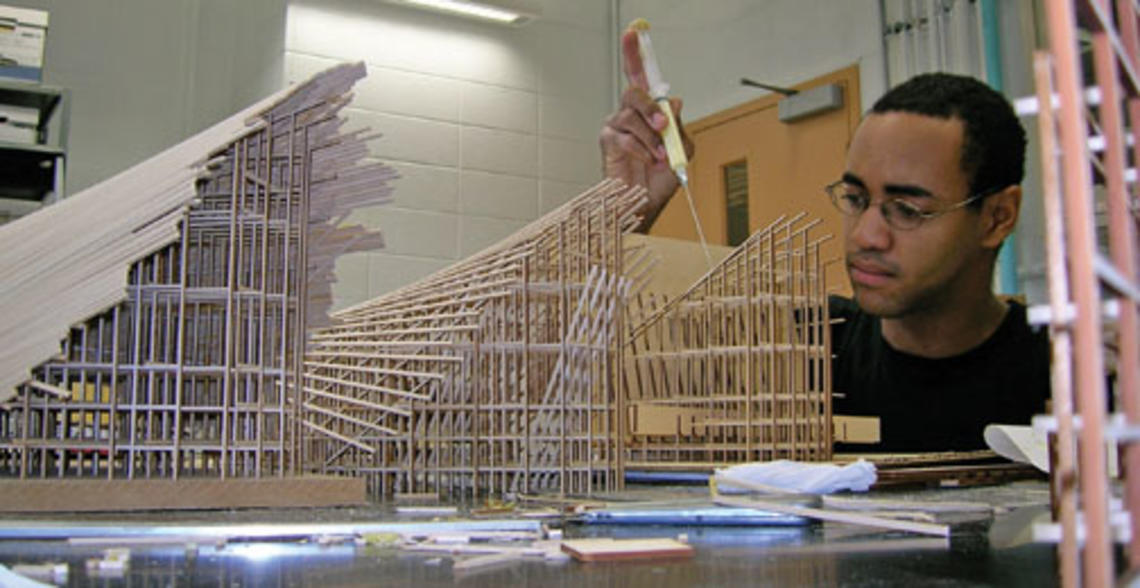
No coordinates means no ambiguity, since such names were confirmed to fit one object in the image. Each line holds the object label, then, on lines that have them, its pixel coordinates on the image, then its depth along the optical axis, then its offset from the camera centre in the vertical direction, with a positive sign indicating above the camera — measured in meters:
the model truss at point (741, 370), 1.09 +0.02
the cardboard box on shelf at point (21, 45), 3.14 +1.09
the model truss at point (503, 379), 0.94 +0.01
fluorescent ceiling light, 3.99 +1.54
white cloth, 0.80 -0.07
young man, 1.72 +0.24
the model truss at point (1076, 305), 0.29 +0.03
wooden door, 3.42 +0.84
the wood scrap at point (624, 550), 0.53 -0.09
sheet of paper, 1.08 -0.06
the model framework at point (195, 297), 0.81 +0.08
